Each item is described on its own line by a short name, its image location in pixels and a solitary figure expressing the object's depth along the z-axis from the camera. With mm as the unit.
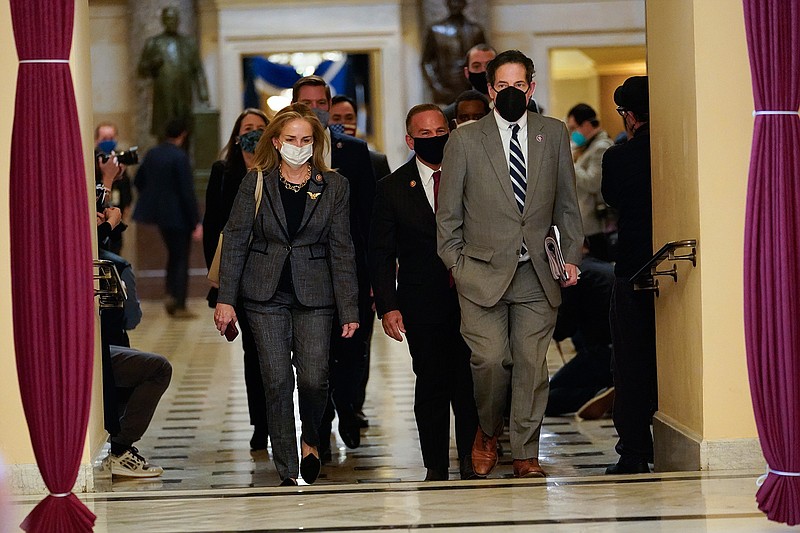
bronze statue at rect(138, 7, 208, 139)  29984
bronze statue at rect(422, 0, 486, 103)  29719
